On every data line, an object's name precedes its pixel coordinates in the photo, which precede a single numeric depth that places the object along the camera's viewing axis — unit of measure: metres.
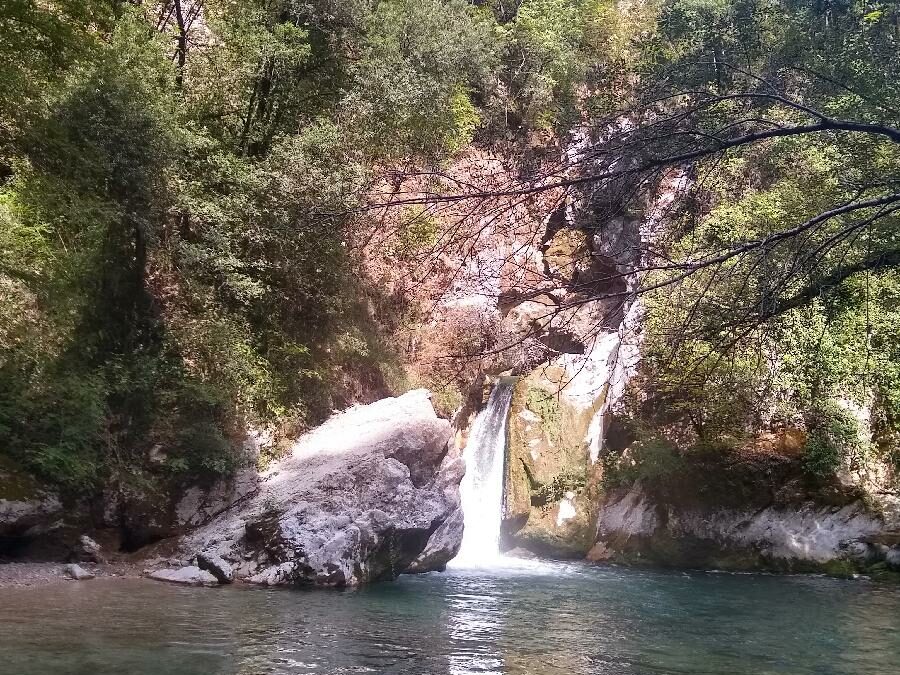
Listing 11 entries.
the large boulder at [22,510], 9.77
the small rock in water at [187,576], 10.05
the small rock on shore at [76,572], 9.75
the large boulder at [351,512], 10.60
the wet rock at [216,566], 10.24
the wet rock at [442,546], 12.97
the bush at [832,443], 14.41
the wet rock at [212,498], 11.87
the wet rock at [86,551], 10.62
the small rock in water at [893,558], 13.88
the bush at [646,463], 15.52
